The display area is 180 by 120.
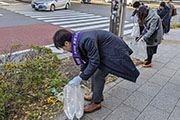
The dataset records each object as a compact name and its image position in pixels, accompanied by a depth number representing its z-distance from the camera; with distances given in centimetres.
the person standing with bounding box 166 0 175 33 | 600
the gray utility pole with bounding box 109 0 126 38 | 404
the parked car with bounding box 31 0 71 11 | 1126
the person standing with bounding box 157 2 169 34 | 549
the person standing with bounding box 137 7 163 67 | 292
